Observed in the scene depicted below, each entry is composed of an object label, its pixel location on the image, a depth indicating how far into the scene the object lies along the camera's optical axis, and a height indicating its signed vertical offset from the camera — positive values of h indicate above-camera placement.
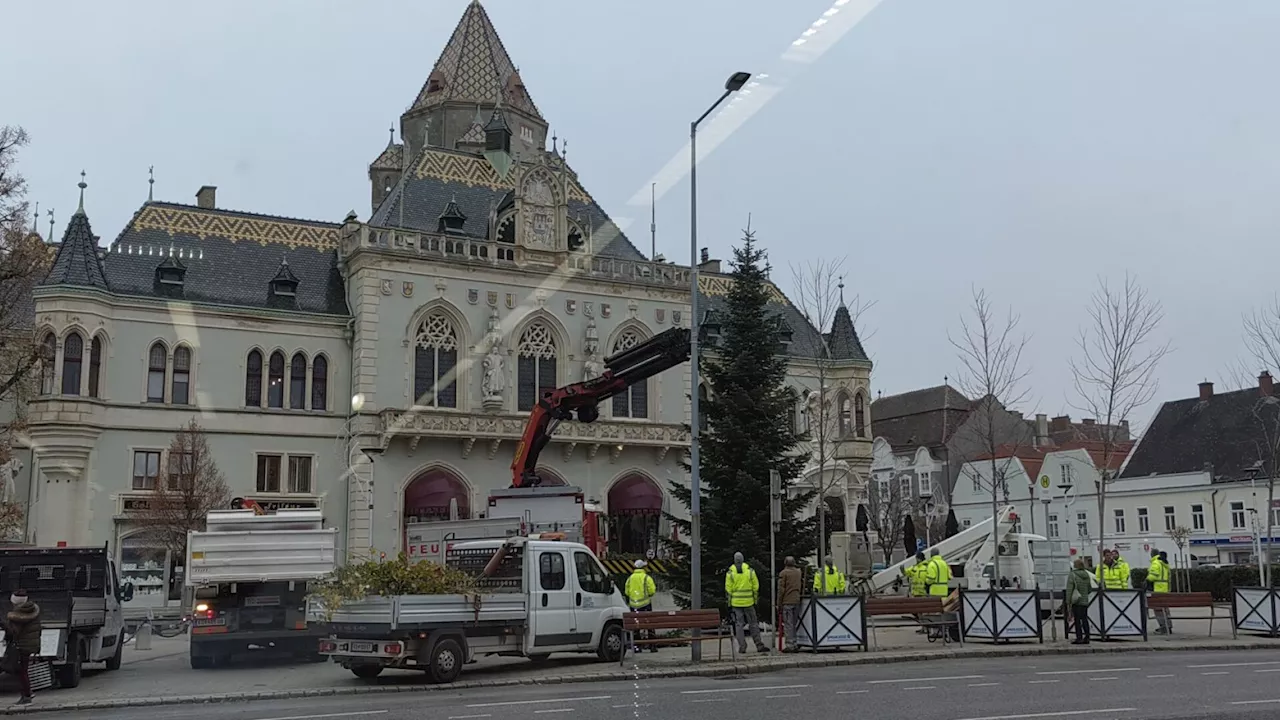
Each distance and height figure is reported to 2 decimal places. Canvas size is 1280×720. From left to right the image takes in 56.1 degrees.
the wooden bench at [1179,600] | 24.02 -0.93
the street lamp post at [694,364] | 19.67 +3.39
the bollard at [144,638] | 25.48 -1.61
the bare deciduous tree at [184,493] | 33.44 +1.97
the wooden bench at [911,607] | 21.88 -0.94
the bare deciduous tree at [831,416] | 48.50 +5.86
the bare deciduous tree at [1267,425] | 47.69 +5.28
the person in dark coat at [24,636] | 15.63 -0.96
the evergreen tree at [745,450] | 26.62 +2.39
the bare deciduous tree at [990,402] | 27.33 +3.79
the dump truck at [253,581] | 20.97 -0.35
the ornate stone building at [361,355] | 37.22 +6.84
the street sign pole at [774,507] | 21.52 +0.89
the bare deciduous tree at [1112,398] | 28.44 +3.67
